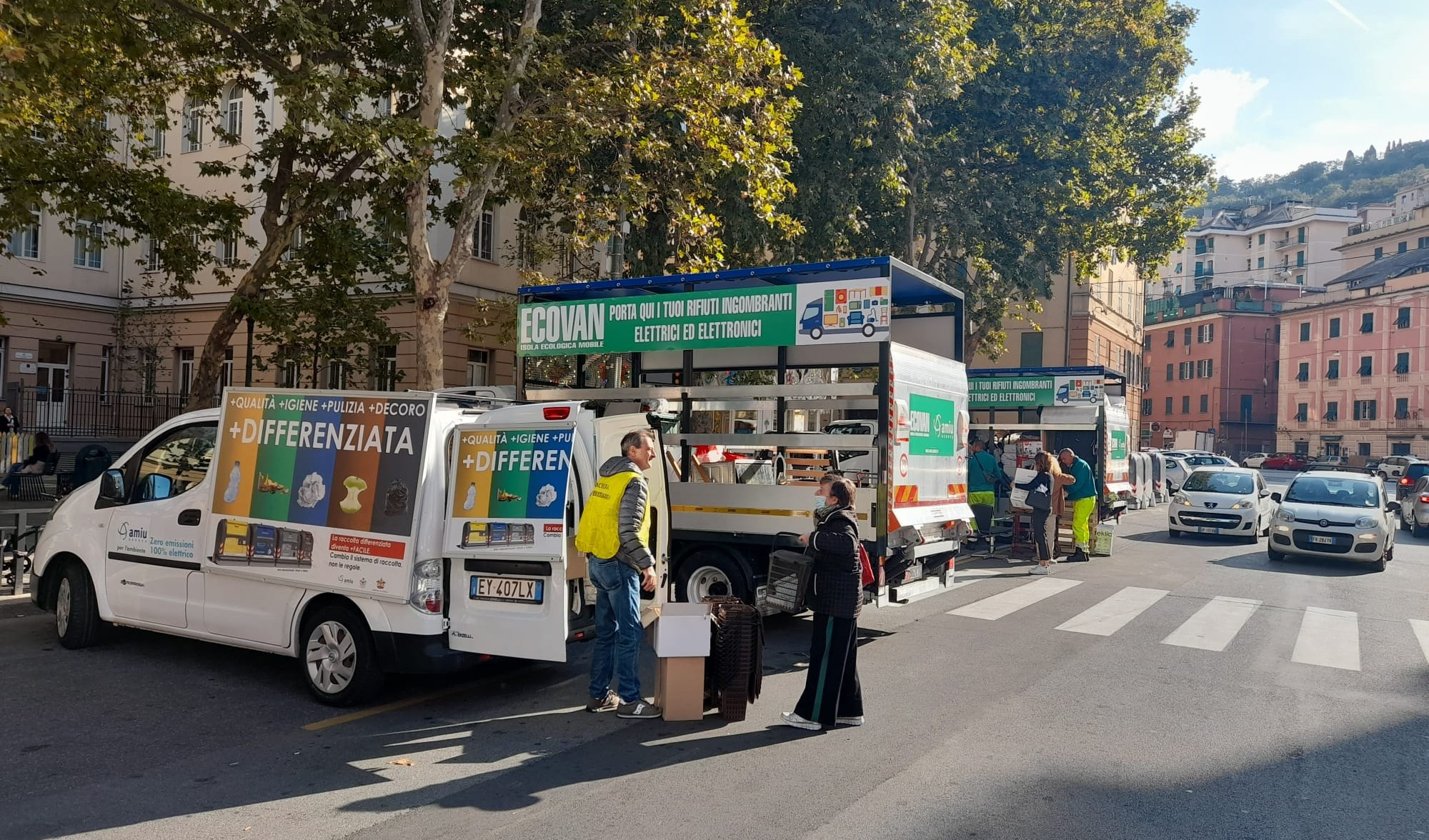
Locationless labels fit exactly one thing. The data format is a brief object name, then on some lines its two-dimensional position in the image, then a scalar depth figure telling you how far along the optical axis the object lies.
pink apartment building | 59.56
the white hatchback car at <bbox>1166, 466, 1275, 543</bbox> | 19.03
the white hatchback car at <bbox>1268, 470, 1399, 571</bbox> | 15.13
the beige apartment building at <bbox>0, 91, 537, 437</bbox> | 25.14
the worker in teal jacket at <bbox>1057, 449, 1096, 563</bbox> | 15.02
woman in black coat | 6.24
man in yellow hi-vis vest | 6.32
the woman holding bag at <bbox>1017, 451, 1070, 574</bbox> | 14.11
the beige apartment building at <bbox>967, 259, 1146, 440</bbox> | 41.91
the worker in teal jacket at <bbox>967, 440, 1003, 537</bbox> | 16.05
